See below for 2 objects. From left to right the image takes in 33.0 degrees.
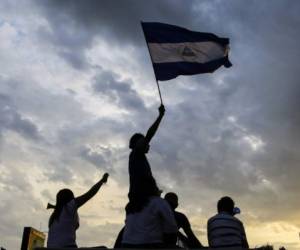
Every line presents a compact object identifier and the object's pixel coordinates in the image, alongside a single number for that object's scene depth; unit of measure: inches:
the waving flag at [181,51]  365.7
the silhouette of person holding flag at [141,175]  255.3
